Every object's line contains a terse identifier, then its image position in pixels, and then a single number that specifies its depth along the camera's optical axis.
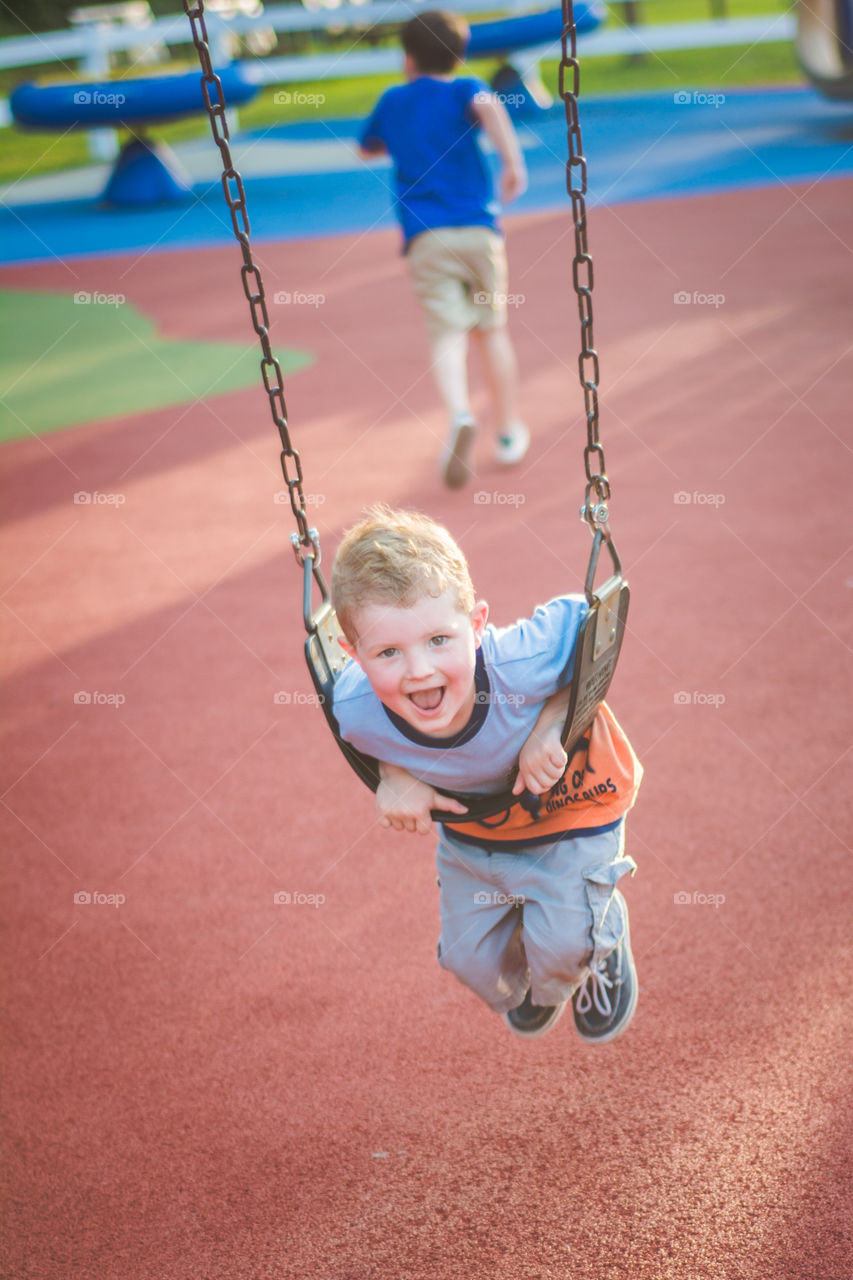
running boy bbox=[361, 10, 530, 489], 5.02
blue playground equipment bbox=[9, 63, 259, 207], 13.70
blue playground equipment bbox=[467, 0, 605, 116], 16.14
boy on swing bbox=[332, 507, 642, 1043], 1.95
